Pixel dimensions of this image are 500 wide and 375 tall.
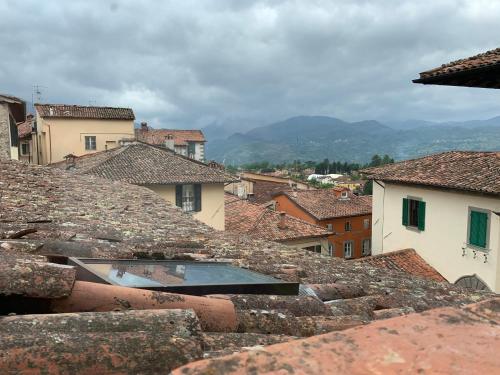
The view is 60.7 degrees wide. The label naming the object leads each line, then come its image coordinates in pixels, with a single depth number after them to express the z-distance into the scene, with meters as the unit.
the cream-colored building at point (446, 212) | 14.39
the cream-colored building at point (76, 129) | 33.22
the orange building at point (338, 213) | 36.59
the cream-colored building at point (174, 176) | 22.06
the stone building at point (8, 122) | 17.47
